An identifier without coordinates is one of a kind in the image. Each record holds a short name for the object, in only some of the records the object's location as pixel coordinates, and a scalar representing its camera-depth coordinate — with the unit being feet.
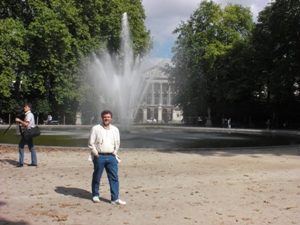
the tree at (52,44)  109.19
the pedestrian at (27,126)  30.42
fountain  82.53
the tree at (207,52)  136.98
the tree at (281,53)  106.42
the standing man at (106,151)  18.84
